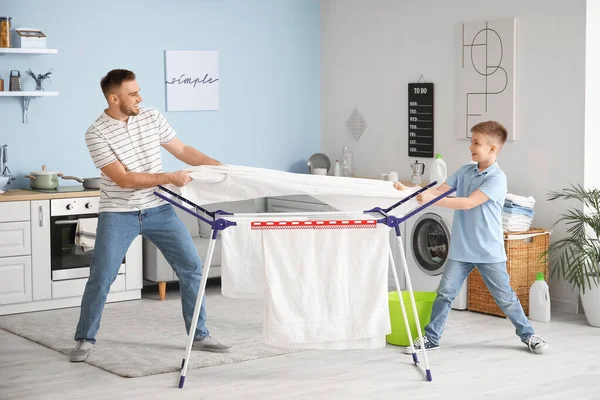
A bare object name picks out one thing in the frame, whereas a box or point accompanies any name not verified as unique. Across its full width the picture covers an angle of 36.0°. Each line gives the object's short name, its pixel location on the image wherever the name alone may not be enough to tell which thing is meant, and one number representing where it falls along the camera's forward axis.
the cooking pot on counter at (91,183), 6.34
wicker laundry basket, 5.84
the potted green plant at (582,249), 5.53
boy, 4.74
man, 4.52
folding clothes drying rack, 4.04
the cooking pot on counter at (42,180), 6.30
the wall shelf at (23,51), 6.14
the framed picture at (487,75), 6.25
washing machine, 6.18
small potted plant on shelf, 6.42
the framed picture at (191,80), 7.13
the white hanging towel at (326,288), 4.02
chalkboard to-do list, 6.95
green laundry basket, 4.98
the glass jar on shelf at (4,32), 6.17
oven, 6.10
